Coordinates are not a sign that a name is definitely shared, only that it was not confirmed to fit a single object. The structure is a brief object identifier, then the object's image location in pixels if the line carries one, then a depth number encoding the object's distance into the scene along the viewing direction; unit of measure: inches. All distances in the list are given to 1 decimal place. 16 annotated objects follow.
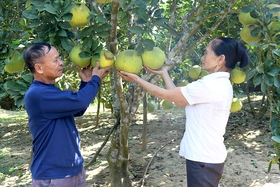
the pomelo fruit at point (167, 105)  134.6
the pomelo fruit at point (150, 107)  183.8
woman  67.6
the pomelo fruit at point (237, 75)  80.4
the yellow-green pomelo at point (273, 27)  68.0
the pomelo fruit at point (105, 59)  64.9
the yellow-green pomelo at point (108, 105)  285.1
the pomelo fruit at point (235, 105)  92.2
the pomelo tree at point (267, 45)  66.7
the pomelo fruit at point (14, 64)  77.6
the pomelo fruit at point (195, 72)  103.1
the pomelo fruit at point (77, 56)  65.3
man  62.4
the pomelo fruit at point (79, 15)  63.6
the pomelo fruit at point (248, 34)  73.4
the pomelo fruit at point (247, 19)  75.2
